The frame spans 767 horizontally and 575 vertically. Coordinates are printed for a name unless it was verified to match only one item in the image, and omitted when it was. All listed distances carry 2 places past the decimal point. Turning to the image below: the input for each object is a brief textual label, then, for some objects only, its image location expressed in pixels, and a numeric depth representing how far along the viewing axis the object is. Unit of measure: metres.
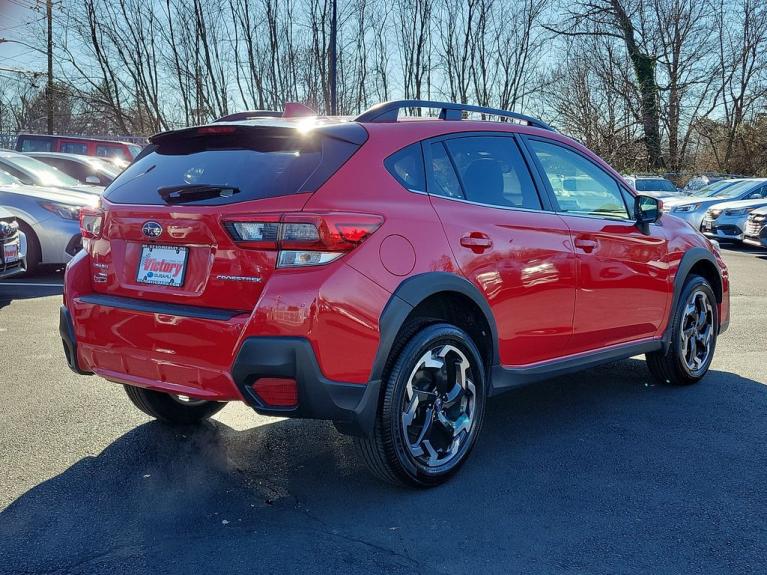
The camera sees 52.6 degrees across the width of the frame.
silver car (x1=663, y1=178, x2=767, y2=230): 17.59
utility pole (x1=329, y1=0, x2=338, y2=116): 21.76
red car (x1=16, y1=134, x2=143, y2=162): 21.33
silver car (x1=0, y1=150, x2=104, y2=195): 11.65
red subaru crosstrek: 3.02
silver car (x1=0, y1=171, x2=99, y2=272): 10.13
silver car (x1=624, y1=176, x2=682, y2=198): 22.16
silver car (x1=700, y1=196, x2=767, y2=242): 16.09
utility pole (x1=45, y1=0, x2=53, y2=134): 29.61
